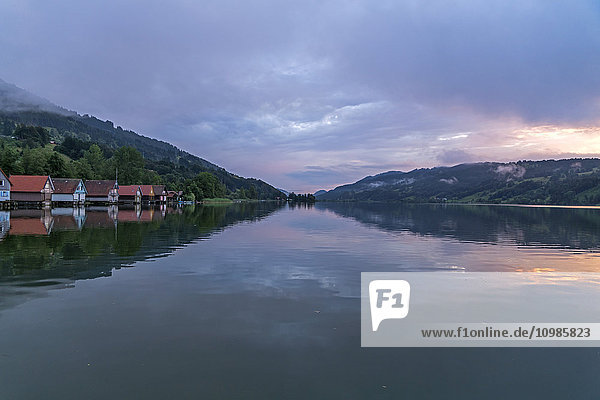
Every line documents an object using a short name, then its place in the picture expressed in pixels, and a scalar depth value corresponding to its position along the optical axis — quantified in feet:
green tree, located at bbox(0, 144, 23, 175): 338.95
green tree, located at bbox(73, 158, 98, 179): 423.23
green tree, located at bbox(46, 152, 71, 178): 379.78
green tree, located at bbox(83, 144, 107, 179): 488.85
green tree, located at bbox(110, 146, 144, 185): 498.69
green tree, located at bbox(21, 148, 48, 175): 369.71
